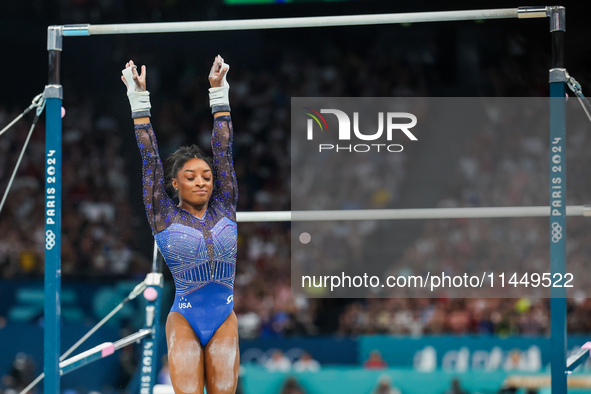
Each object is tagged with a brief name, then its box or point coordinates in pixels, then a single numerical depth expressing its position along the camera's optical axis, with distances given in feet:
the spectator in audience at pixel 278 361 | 47.37
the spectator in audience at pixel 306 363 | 47.14
